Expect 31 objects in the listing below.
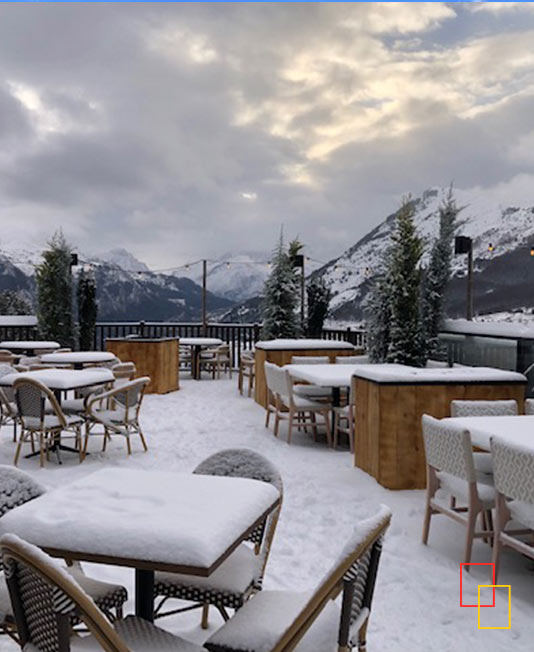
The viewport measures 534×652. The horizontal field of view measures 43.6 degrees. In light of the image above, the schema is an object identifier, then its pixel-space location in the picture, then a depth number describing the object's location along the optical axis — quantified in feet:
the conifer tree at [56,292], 44.11
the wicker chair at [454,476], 10.98
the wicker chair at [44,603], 5.27
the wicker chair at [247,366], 33.62
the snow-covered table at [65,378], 19.10
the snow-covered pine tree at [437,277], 30.83
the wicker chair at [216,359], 41.52
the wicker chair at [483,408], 14.42
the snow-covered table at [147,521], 6.12
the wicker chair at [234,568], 7.68
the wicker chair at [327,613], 5.55
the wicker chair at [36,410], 17.70
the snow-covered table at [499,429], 10.82
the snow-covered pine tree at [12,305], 70.18
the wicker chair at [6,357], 31.23
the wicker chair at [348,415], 20.50
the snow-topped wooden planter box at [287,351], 29.48
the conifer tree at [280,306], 39.86
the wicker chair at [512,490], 9.57
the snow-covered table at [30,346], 35.50
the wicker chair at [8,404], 19.40
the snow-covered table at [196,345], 40.11
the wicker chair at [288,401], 21.88
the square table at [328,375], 20.58
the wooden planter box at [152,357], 34.53
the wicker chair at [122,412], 19.29
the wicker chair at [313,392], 24.03
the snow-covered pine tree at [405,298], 30.45
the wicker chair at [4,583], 7.00
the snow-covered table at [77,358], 25.71
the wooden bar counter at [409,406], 16.39
